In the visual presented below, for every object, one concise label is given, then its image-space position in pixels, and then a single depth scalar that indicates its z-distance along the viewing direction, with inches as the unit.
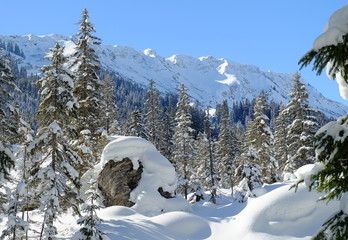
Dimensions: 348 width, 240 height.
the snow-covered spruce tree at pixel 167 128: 2114.2
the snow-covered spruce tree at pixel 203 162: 1997.4
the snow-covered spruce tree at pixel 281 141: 1783.7
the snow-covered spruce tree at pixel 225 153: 2037.4
